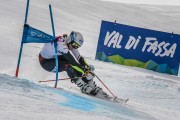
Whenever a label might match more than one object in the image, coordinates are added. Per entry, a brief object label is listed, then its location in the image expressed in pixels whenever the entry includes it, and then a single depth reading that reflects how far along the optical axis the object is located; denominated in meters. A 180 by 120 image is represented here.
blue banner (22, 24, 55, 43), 14.48
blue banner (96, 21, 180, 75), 23.78
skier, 14.17
